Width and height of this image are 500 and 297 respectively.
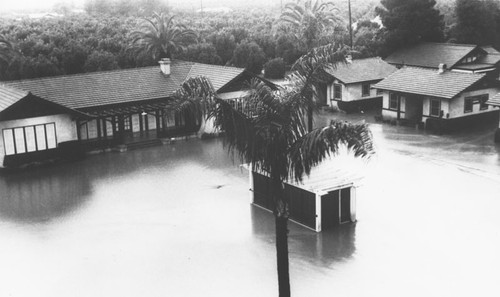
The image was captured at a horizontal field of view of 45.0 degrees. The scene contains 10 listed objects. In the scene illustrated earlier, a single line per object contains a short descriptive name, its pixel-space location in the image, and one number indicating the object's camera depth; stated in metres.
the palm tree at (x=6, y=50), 49.25
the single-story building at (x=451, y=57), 47.06
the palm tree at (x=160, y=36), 52.72
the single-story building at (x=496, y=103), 31.93
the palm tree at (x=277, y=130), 13.16
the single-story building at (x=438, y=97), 35.78
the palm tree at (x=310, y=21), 50.13
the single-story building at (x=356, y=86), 42.06
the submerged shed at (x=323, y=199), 20.72
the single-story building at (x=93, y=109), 30.20
